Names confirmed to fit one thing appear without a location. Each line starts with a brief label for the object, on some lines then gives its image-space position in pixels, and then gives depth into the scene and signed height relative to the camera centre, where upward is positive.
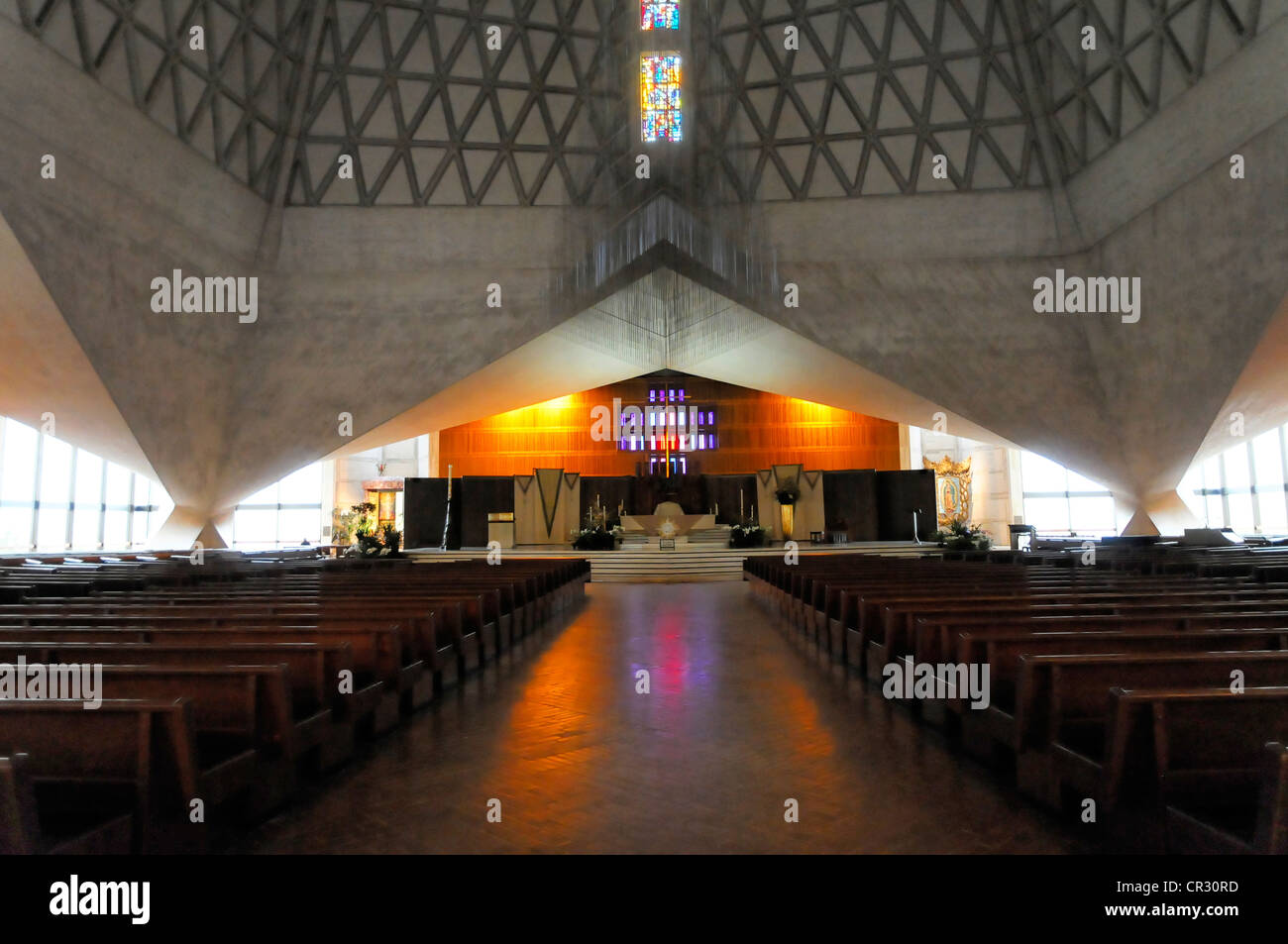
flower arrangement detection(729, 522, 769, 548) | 17.44 -0.39
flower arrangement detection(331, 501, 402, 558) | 13.91 -0.37
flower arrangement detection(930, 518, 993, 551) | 15.44 -0.45
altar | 19.84 -0.09
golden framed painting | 23.89 +1.05
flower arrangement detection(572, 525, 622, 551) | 16.73 -0.43
